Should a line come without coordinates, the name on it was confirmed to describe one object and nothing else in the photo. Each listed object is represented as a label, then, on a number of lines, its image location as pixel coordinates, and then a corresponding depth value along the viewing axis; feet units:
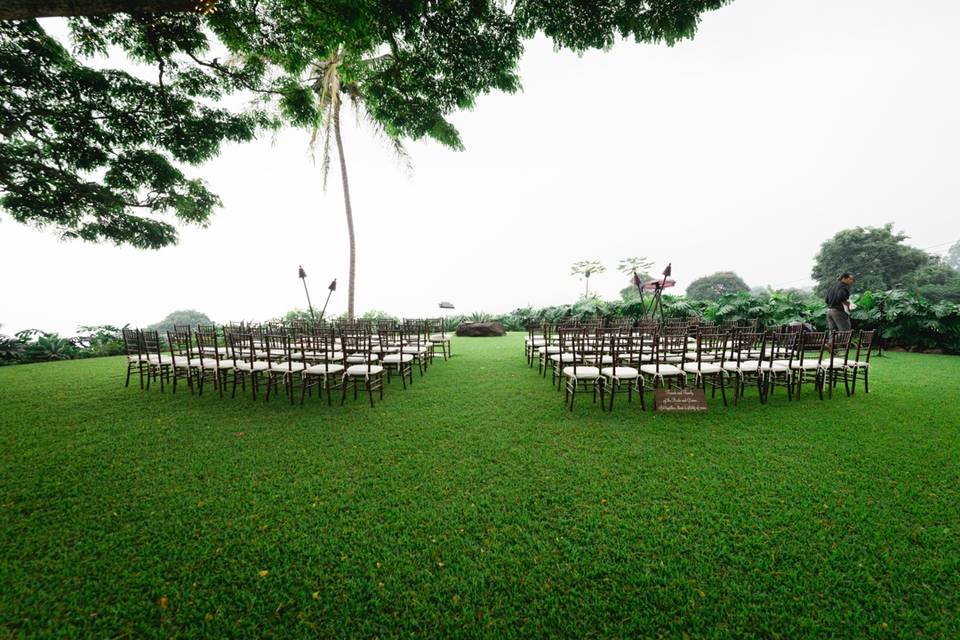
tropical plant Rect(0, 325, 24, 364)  30.35
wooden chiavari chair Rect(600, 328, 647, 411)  14.17
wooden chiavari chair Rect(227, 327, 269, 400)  16.71
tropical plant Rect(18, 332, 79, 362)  31.55
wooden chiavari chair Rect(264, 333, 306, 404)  16.33
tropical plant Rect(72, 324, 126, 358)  35.09
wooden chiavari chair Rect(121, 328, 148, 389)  19.17
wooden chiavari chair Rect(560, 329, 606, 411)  14.55
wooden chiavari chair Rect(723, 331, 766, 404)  15.25
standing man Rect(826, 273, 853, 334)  23.44
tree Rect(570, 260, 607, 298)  84.99
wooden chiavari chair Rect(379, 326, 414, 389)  19.22
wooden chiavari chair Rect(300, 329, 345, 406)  16.53
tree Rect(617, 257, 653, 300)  80.18
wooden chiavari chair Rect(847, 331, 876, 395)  15.98
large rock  51.90
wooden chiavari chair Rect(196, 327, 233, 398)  17.57
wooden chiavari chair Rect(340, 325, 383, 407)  15.75
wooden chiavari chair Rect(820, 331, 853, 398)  15.35
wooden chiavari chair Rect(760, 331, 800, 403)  15.49
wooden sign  13.74
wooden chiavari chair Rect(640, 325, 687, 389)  15.17
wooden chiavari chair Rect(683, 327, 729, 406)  14.99
